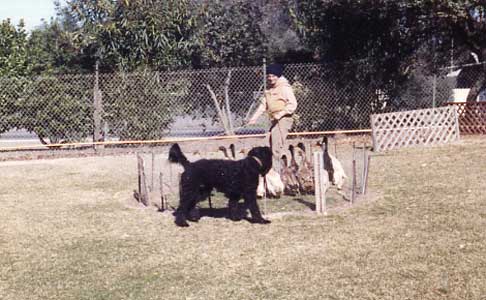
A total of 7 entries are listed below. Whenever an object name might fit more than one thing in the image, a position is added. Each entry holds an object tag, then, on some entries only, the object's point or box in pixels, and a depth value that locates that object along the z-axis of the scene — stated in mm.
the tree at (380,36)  15789
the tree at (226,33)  16578
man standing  8633
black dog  6961
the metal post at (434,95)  16469
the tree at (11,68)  14703
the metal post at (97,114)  15102
